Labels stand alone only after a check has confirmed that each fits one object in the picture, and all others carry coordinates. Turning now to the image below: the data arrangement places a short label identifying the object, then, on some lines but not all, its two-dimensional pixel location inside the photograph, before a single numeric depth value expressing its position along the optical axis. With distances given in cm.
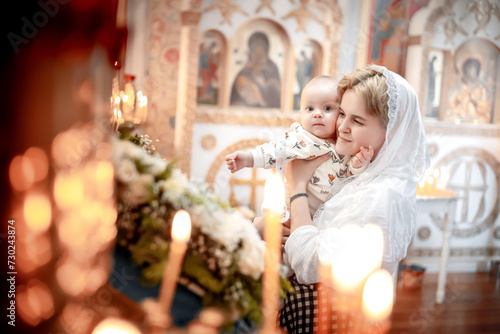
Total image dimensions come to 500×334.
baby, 163
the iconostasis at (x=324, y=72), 294
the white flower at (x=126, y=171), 99
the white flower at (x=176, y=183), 102
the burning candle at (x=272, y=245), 109
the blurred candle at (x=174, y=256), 99
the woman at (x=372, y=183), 141
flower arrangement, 100
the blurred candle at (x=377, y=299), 95
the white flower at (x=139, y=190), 100
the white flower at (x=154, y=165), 103
